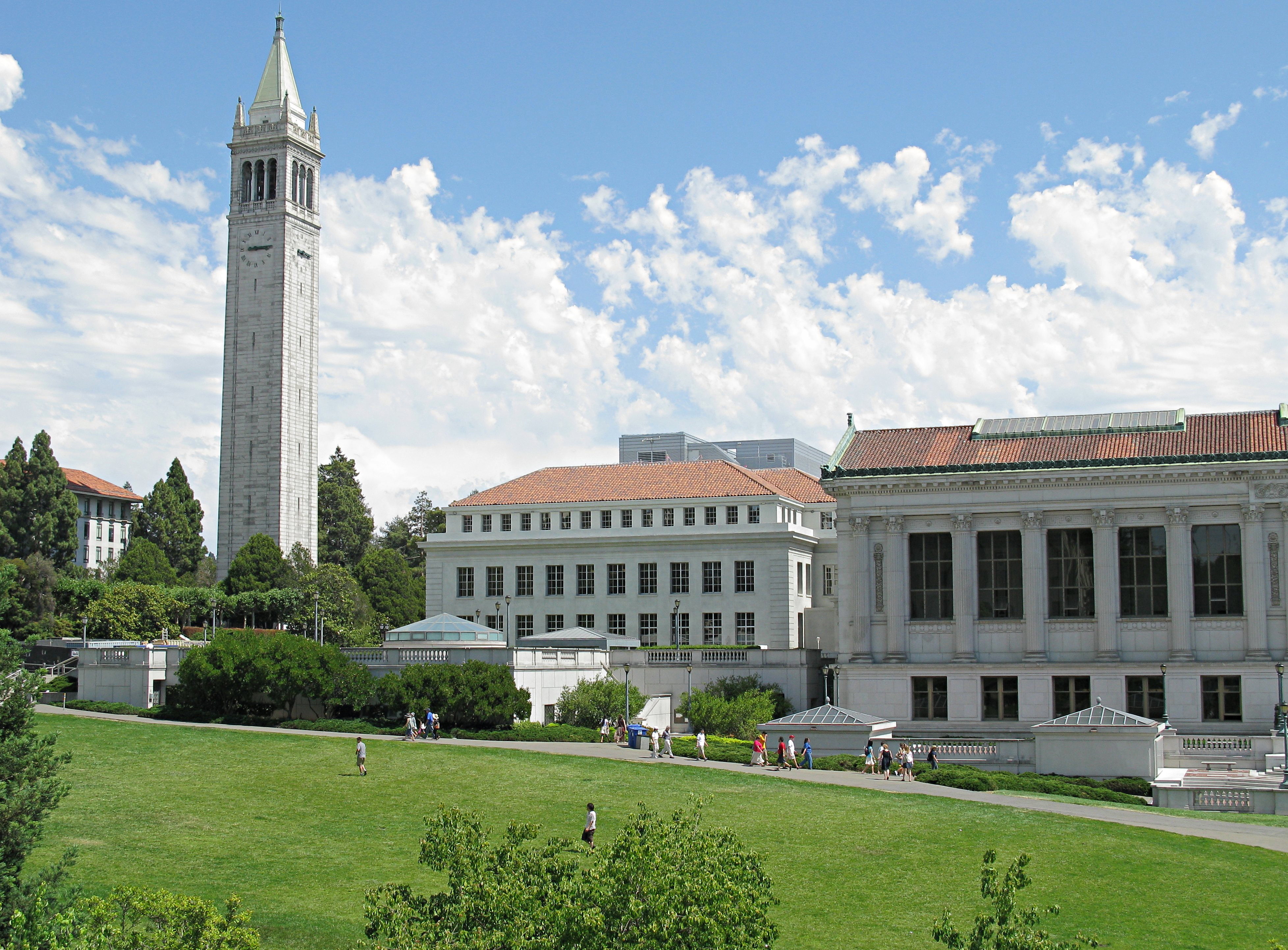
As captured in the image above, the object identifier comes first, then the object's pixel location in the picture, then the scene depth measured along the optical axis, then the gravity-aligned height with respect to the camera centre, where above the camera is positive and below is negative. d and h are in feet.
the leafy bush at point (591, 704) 210.38 -13.60
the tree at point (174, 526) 420.77 +29.34
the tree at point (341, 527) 466.29 +32.00
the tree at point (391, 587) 386.52 +9.02
